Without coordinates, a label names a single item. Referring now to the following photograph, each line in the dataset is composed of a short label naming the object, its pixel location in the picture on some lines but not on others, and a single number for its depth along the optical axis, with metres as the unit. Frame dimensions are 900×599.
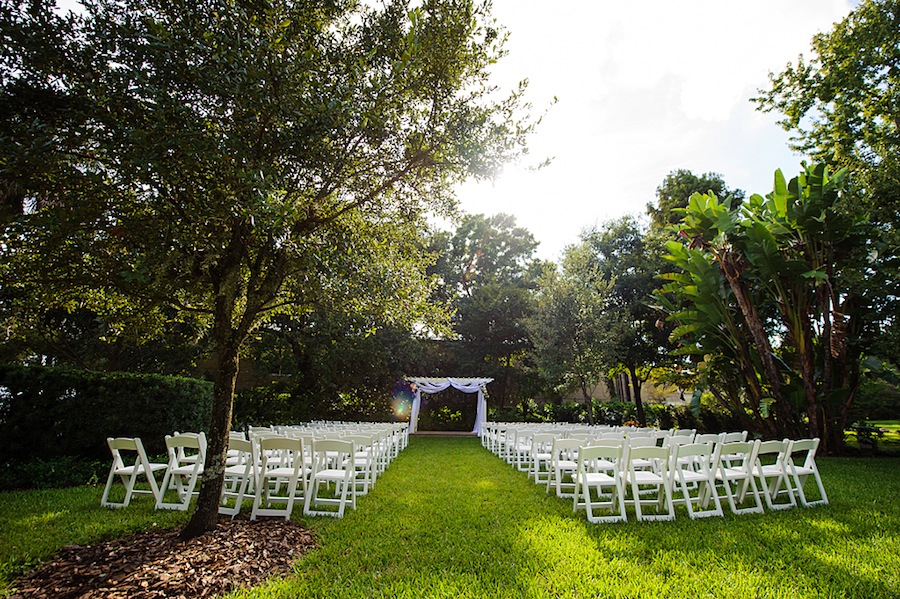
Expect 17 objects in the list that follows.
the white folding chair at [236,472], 5.41
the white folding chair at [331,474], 5.55
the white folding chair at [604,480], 5.34
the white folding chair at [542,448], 8.00
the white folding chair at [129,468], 5.59
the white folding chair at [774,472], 5.73
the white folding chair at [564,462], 6.35
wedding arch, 19.64
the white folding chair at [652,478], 5.33
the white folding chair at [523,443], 9.46
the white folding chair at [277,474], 5.23
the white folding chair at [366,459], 6.96
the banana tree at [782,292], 10.68
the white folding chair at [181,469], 5.67
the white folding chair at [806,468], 5.92
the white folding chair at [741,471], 5.60
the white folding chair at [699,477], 5.35
